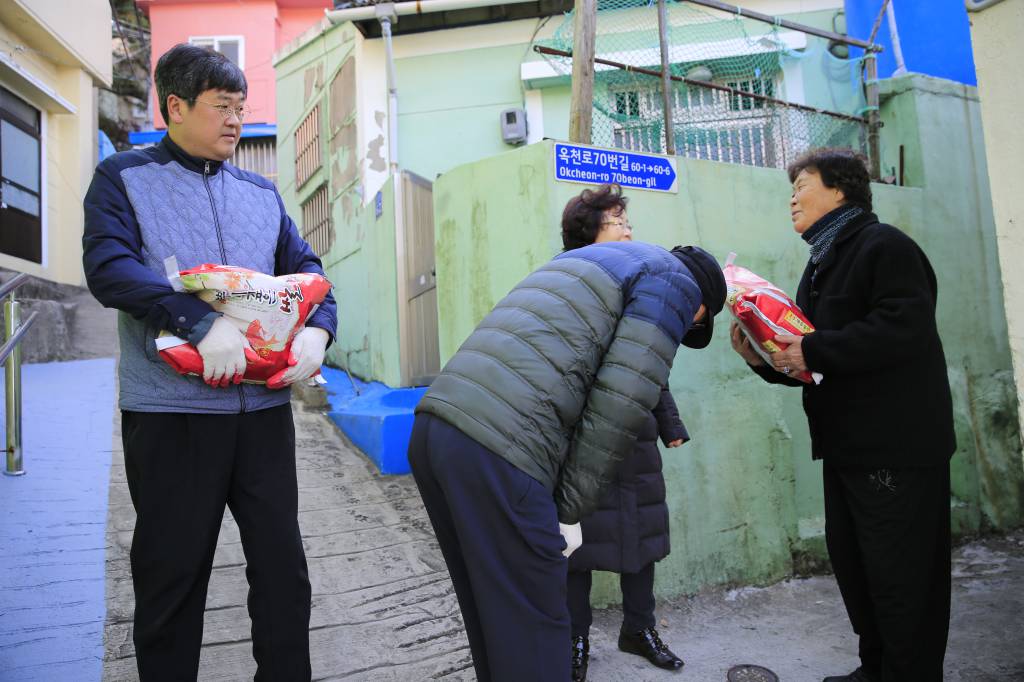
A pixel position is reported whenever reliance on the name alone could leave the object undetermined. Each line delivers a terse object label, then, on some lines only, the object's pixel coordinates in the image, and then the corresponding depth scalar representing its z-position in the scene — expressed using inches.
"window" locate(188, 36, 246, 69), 586.2
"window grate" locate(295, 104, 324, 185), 369.1
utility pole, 155.3
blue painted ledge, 204.8
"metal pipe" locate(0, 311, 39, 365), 115.0
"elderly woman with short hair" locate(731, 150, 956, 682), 93.6
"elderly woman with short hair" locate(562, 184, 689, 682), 107.7
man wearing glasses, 73.5
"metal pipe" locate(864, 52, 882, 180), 197.0
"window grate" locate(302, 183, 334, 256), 363.9
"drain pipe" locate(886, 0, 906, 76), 237.1
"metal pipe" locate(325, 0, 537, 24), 308.0
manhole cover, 113.8
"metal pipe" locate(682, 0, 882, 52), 172.6
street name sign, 141.0
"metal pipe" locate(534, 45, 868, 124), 170.4
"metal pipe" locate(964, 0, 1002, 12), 96.1
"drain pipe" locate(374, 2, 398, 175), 304.3
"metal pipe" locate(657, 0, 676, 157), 157.9
